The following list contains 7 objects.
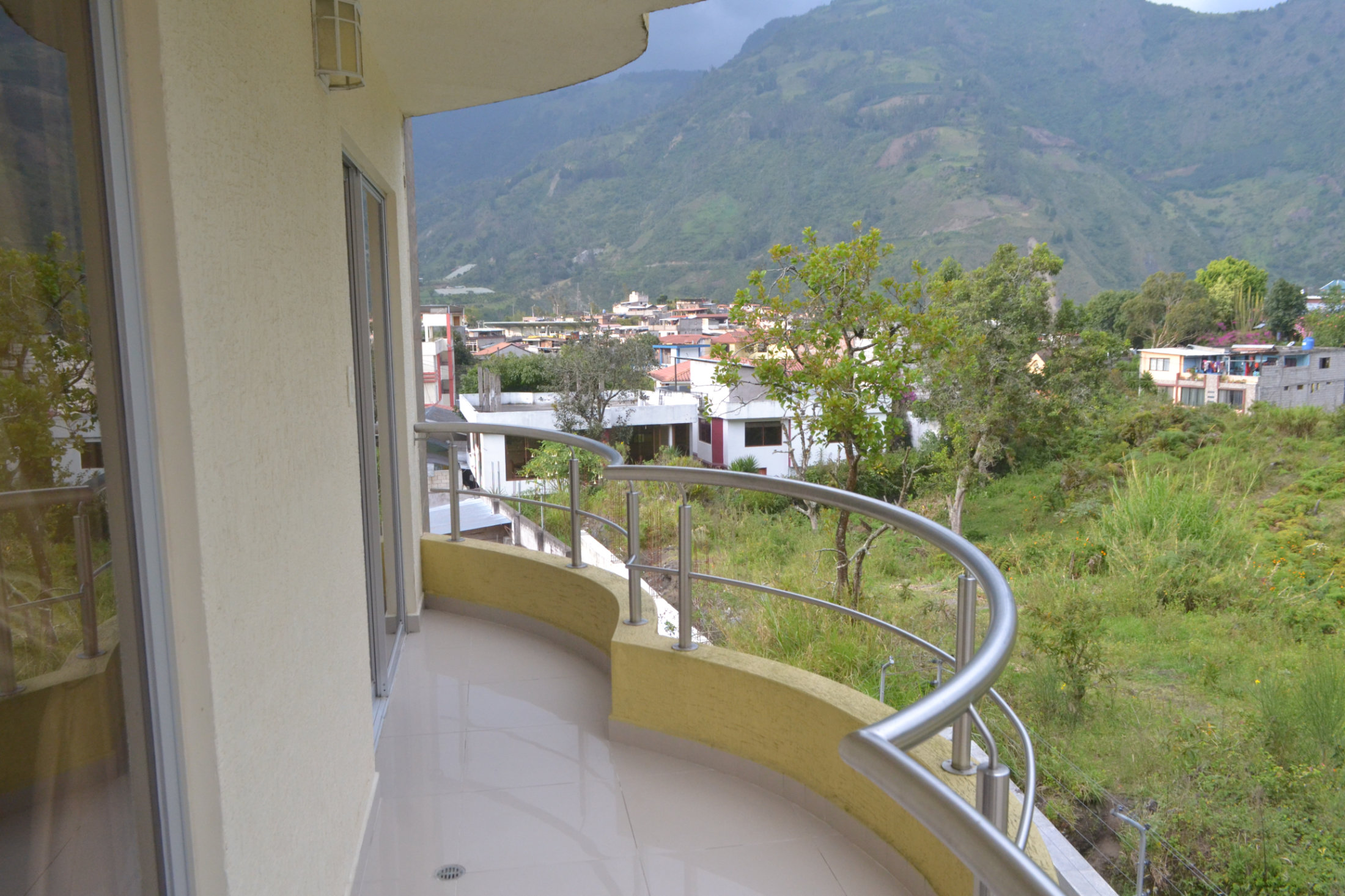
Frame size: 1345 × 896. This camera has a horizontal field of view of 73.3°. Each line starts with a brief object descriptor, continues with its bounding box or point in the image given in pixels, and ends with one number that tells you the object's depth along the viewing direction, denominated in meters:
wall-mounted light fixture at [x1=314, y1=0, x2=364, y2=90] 2.20
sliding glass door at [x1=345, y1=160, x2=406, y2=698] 3.38
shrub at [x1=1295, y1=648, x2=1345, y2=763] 5.68
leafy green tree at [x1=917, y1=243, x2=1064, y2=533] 19.06
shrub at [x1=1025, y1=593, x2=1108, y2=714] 6.33
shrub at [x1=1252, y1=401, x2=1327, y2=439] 19.28
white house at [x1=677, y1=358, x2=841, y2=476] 26.56
